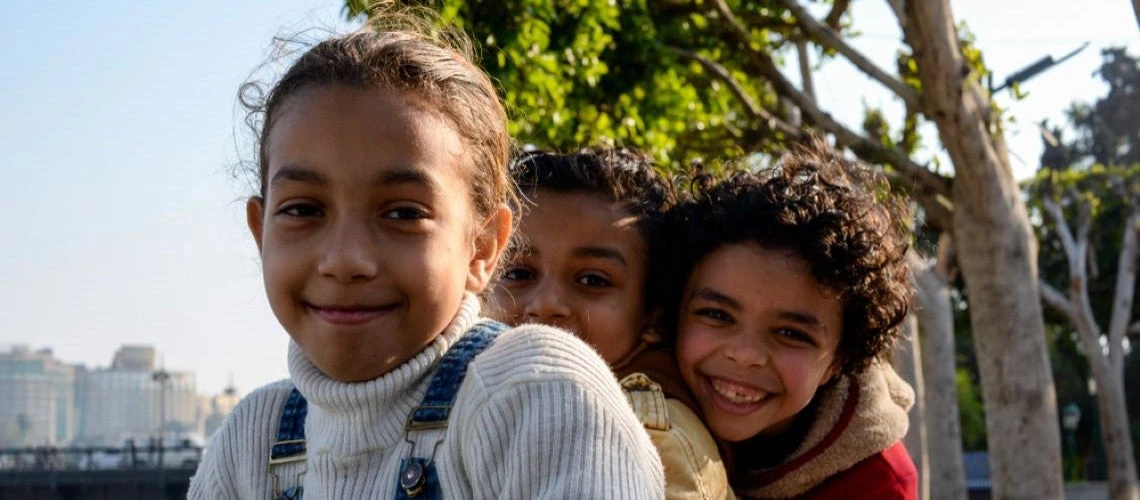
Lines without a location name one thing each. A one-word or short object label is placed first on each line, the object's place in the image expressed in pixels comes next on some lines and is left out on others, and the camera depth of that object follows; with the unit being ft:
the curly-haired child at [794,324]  8.83
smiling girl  5.76
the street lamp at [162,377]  152.65
